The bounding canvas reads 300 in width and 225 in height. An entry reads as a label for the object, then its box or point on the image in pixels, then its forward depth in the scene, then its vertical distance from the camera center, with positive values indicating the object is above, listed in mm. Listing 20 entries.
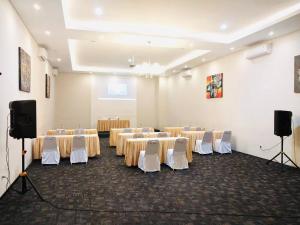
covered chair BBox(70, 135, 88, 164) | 6672 -1250
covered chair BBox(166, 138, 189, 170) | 6016 -1263
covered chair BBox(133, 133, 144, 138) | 7570 -860
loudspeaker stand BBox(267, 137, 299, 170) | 5886 -1283
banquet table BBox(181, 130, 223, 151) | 8242 -926
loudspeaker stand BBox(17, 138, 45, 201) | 4145 -1302
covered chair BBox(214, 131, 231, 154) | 8055 -1237
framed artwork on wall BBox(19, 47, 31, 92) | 5164 +934
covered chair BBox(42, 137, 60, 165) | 6469 -1242
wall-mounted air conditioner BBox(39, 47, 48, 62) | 7427 +1835
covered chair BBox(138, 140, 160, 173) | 5723 -1239
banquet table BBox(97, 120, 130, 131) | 13172 -866
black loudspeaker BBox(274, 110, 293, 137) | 5840 -346
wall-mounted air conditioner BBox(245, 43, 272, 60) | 7030 +1882
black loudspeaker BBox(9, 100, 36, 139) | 3775 -169
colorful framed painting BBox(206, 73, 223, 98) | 9500 +1031
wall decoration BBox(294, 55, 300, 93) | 6148 +915
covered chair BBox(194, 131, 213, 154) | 7910 -1222
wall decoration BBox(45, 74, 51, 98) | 9000 +926
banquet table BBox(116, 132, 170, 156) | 7652 -1018
